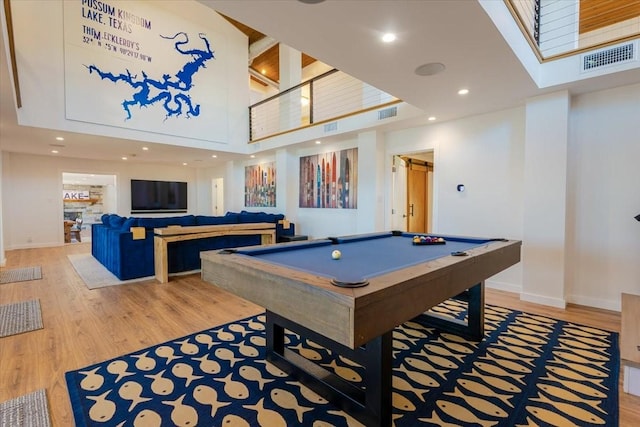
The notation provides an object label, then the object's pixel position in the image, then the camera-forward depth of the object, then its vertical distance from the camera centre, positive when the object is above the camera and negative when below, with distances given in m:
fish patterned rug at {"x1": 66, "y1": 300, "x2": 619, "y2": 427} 1.70 -1.22
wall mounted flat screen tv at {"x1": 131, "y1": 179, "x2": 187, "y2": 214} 9.48 +0.26
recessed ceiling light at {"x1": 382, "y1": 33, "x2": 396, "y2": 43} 2.30 +1.33
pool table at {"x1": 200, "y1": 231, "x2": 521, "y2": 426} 1.19 -0.42
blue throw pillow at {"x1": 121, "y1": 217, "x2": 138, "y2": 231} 4.64 -0.31
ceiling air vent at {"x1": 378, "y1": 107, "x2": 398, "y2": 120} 4.72 +1.50
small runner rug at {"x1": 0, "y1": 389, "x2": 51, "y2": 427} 1.63 -1.22
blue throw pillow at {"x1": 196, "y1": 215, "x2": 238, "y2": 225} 5.15 -0.30
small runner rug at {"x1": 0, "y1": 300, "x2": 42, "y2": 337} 2.84 -1.21
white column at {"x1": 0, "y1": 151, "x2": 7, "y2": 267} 5.48 -0.95
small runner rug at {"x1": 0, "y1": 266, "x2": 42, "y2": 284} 4.62 -1.19
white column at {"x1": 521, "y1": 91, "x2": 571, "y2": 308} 3.49 +0.07
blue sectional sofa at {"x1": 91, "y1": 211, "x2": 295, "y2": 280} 4.59 -0.72
